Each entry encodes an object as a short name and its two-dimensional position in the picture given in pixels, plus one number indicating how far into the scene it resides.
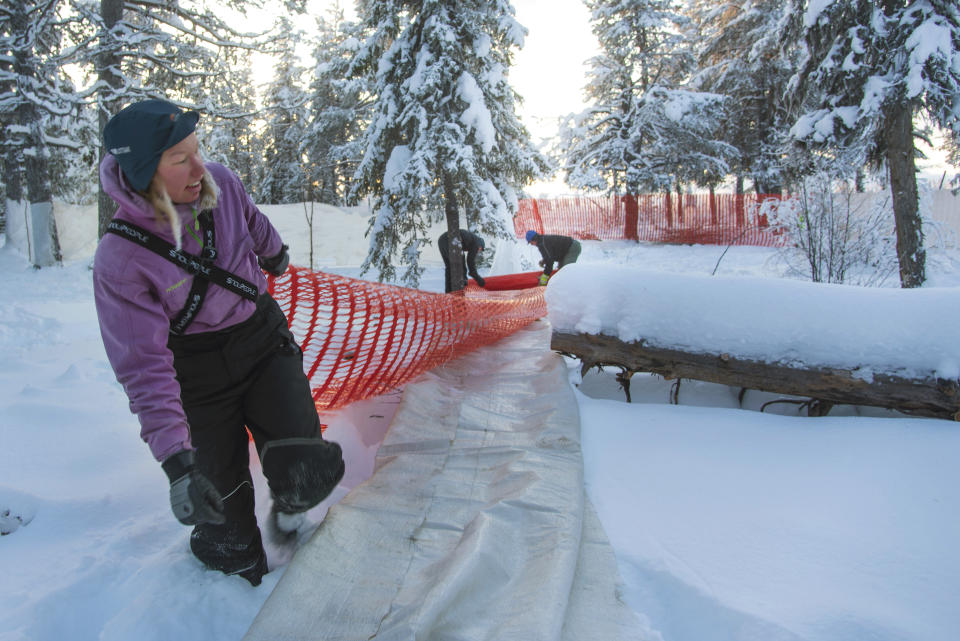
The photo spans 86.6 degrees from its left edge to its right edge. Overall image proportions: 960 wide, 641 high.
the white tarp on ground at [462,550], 1.38
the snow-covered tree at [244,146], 27.38
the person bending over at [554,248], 7.89
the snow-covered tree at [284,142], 24.44
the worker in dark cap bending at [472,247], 8.07
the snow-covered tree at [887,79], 7.44
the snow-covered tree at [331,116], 14.10
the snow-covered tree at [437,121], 7.75
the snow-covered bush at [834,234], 5.50
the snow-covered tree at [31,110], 9.55
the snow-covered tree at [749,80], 17.34
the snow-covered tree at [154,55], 8.99
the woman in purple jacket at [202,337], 1.41
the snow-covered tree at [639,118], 16.84
